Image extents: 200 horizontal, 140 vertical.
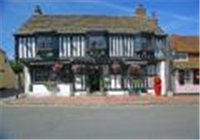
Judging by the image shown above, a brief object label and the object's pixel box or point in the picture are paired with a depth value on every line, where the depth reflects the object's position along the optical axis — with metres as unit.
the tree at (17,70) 13.06
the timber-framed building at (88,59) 10.32
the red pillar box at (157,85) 10.39
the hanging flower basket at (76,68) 10.17
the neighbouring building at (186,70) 11.38
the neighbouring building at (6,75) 14.39
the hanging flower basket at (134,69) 10.27
